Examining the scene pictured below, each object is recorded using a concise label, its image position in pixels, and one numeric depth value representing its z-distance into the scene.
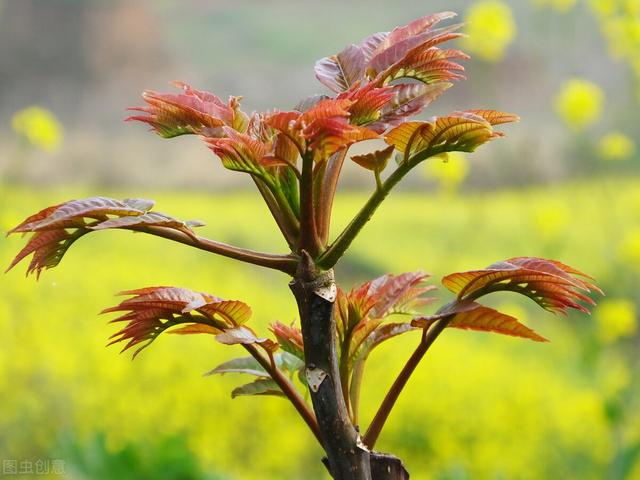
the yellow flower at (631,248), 5.54
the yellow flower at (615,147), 5.68
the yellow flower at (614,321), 5.31
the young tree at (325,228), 0.92
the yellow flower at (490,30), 6.33
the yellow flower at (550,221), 6.15
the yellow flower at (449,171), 6.33
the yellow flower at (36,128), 5.56
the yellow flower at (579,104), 6.14
